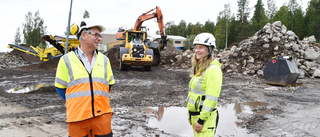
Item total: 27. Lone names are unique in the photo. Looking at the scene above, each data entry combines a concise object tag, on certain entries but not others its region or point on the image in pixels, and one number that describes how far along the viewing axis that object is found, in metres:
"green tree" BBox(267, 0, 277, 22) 49.53
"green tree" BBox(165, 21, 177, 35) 80.94
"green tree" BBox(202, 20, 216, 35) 68.92
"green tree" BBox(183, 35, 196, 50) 52.84
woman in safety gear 2.21
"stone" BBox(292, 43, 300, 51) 14.56
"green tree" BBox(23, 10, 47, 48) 45.53
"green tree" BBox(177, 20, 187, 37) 79.41
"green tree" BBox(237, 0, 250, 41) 50.19
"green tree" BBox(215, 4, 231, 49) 48.41
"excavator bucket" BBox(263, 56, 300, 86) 9.69
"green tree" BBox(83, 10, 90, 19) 55.88
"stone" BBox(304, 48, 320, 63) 14.27
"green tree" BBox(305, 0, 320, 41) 38.97
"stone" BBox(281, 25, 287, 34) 15.87
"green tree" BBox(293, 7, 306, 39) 42.50
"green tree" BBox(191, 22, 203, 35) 75.04
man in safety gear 1.97
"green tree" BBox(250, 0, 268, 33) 49.95
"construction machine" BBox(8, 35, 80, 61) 16.73
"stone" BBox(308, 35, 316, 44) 16.88
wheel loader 15.02
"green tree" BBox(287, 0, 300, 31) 45.51
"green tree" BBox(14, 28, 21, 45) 58.67
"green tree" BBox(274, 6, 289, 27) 43.88
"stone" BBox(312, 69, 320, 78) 13.12
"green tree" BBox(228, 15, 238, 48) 48.81
